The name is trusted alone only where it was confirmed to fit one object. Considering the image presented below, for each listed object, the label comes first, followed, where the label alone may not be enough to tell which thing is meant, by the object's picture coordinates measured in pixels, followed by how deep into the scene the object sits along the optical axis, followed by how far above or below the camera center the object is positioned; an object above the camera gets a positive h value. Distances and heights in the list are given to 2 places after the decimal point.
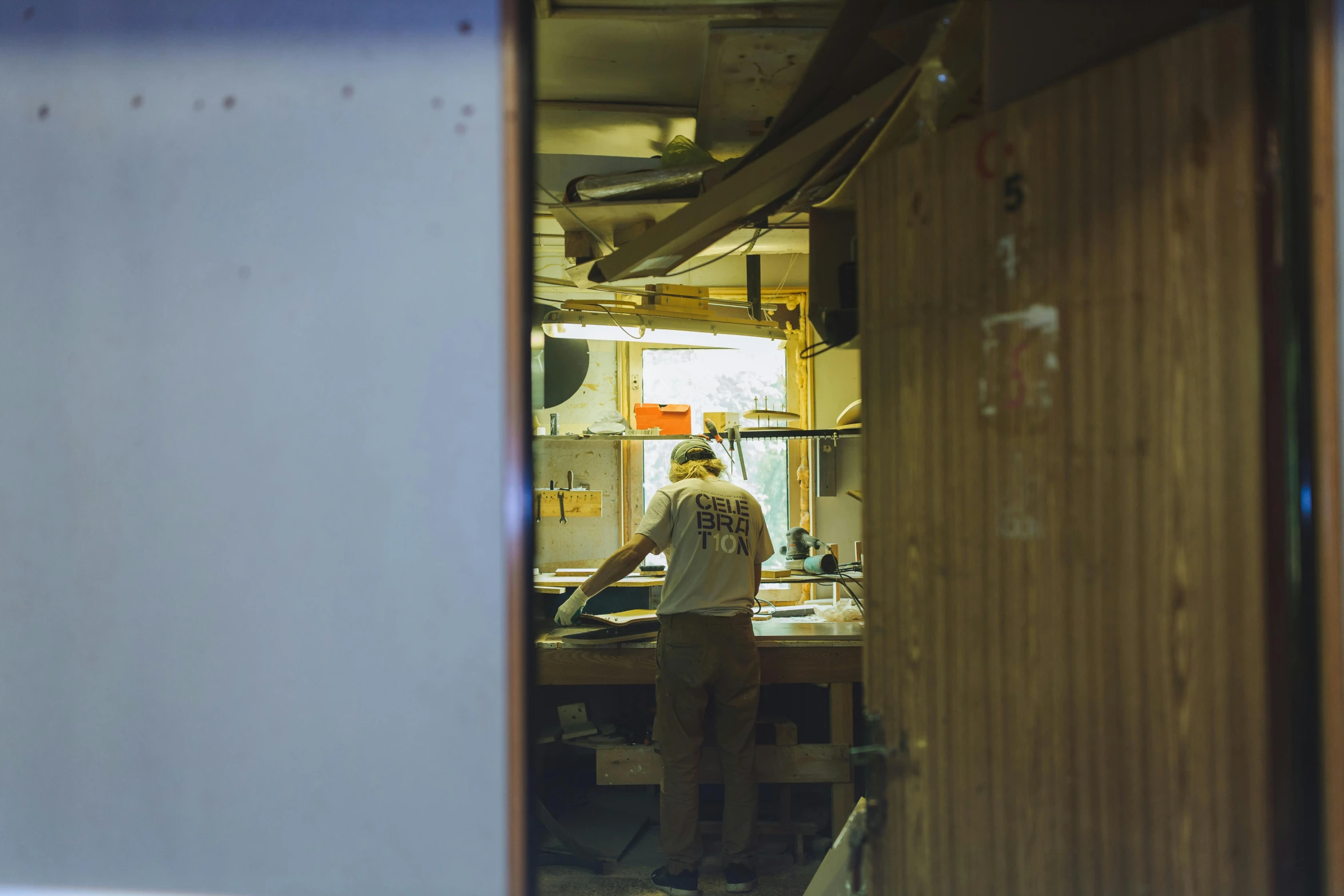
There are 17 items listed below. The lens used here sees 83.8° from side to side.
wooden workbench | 3.24 -0.88
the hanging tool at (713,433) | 4.34 +0.19
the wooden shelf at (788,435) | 3.93 +0.16
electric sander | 4.11 -0.45
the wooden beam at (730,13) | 2.30 +1.40
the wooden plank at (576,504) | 5.34 -0.27
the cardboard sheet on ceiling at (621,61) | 2.45 +1.43
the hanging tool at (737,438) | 4.20 +0.15
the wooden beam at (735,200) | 1.84 +0.77
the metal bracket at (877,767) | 1.46 -0.60
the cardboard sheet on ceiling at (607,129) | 2.99 +1.41
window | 5.46 +0.55
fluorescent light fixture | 3.71 +0.70
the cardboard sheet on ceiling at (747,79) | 2.39 +1.35
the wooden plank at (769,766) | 3.15 -1.27
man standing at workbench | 2.96 -0.81
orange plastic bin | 5.11 +0.32
